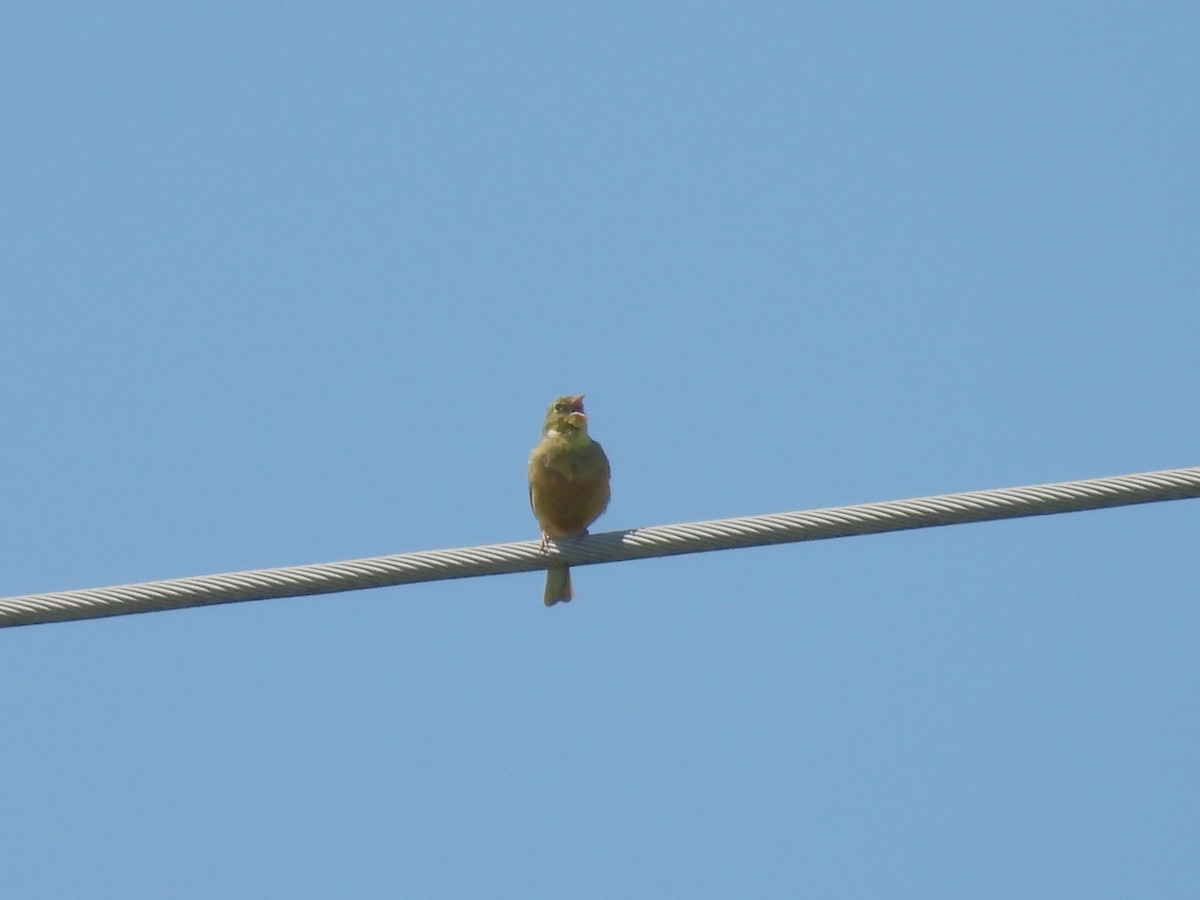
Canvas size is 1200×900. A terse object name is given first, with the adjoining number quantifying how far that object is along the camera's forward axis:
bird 16.25
